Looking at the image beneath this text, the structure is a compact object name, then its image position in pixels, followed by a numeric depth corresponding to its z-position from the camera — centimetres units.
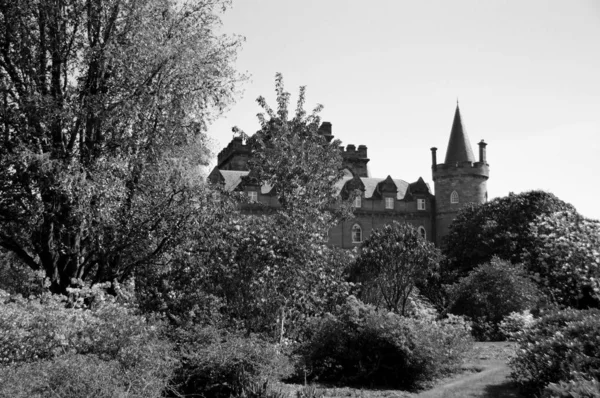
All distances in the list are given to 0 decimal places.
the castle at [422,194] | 6259
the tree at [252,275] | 1482
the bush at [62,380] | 782
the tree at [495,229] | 4362
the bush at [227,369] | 947
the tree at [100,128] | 1352
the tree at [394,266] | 2786
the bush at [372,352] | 1116
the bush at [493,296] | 2297
